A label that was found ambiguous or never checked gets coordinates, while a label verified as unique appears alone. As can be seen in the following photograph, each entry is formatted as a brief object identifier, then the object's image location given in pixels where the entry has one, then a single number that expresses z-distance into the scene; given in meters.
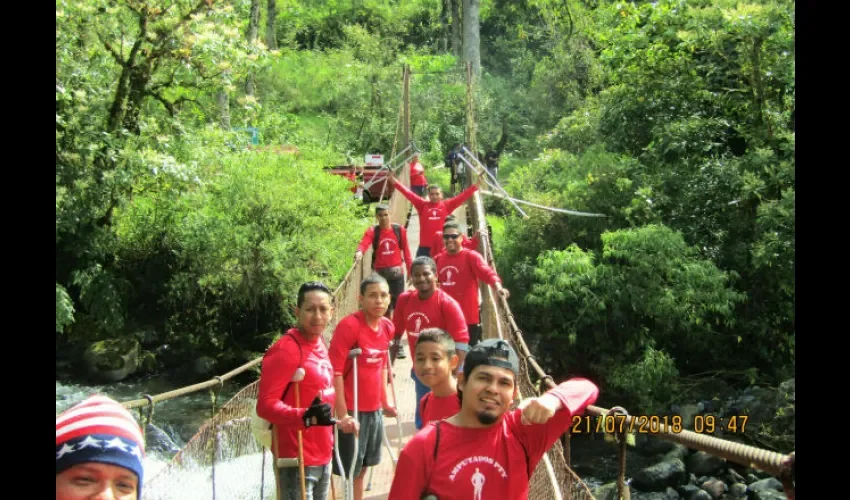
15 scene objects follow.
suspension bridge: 1.95
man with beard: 2.02
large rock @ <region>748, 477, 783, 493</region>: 8.49
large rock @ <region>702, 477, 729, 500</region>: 8.62
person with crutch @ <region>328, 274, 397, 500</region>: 3.71
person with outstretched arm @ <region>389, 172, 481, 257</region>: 6.90
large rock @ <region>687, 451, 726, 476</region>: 9.09
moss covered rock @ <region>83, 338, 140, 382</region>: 10.33
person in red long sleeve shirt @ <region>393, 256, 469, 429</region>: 4.14
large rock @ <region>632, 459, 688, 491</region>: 8.80
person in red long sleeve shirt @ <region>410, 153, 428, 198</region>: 11.99
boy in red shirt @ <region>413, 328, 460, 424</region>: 2.90
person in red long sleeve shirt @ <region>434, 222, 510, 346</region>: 5.13
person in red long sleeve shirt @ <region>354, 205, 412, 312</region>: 6.28
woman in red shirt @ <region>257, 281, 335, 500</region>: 2.97
